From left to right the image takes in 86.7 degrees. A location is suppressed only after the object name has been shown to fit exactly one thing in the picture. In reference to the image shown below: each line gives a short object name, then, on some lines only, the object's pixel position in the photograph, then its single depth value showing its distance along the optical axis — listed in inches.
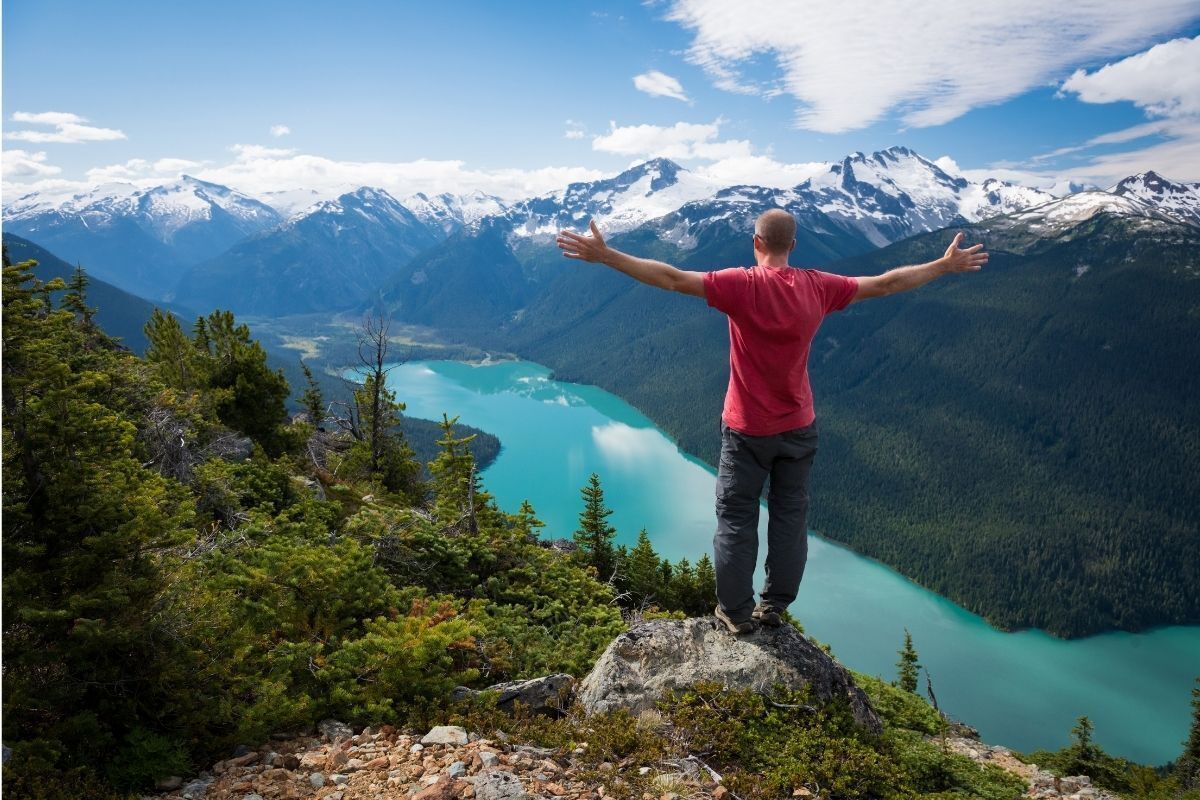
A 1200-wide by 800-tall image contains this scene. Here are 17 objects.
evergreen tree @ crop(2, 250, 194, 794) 190.9
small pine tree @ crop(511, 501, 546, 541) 539.8
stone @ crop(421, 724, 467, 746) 220.2
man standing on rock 218.7
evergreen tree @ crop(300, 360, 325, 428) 1341.0
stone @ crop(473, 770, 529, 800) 185.8
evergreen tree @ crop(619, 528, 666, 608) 634.2
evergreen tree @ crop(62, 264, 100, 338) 978.2
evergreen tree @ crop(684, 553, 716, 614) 657.0
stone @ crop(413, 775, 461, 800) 185.9
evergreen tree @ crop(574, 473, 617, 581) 709.9
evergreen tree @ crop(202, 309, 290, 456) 864.9
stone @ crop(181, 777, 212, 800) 192.2
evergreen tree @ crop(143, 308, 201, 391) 884.6
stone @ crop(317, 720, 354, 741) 231.9
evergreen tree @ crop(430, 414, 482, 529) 574.2
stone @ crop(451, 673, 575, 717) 255.4
